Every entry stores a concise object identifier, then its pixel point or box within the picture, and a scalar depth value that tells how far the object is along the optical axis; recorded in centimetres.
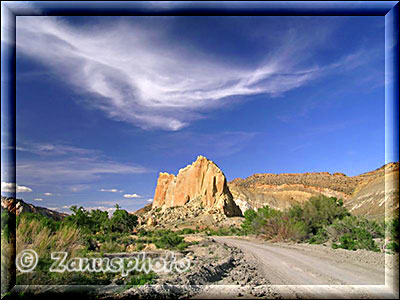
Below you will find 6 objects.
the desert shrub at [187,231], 2765
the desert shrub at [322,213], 1723
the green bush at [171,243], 1348
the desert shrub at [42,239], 614
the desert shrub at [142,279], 615
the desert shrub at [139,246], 1285
